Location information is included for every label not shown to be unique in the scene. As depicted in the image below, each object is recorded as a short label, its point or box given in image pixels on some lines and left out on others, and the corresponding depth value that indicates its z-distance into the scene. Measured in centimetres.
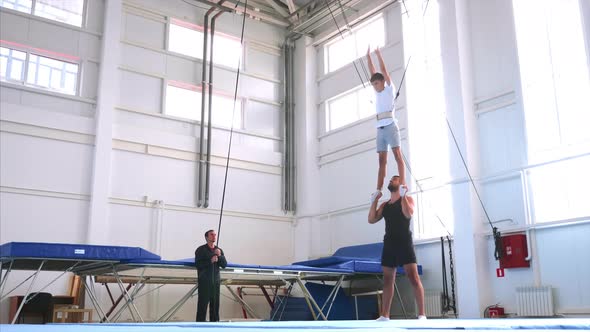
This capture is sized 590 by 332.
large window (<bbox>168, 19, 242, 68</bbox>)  1233
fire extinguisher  844
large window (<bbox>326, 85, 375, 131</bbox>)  1214
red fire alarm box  848
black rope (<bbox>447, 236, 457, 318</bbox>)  928
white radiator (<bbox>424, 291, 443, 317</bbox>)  952
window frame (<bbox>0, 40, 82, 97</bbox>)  1016
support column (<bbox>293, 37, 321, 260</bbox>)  1284
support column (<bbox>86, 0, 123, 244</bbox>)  1046
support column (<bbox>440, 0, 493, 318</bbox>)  888
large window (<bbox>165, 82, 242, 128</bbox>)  1203
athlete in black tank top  499
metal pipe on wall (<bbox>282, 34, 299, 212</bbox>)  1314
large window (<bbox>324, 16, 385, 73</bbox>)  1213
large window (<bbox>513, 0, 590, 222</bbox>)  814
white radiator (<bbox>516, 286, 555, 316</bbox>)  797
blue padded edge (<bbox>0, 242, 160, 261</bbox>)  680
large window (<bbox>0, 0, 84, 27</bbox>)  1040
